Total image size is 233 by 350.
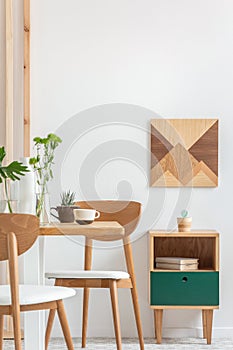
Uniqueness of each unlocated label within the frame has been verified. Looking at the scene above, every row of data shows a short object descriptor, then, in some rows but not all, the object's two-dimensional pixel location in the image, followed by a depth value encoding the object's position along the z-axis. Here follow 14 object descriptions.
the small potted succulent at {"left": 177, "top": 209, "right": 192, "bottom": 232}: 5.95
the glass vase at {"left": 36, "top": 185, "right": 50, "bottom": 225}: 4.58
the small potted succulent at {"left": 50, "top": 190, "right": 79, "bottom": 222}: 4.69
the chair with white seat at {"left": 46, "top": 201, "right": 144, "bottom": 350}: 5.07
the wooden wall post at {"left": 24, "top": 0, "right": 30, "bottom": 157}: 6.11
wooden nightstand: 5.76
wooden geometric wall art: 6.16
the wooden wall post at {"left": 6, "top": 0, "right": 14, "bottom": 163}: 6.12
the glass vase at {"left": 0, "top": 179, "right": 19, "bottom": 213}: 4.43
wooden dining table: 4.09
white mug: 4.47
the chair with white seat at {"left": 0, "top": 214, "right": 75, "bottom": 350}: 3.75
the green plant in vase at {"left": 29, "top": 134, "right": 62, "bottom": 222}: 4.58
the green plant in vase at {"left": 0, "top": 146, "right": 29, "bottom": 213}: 4.27
